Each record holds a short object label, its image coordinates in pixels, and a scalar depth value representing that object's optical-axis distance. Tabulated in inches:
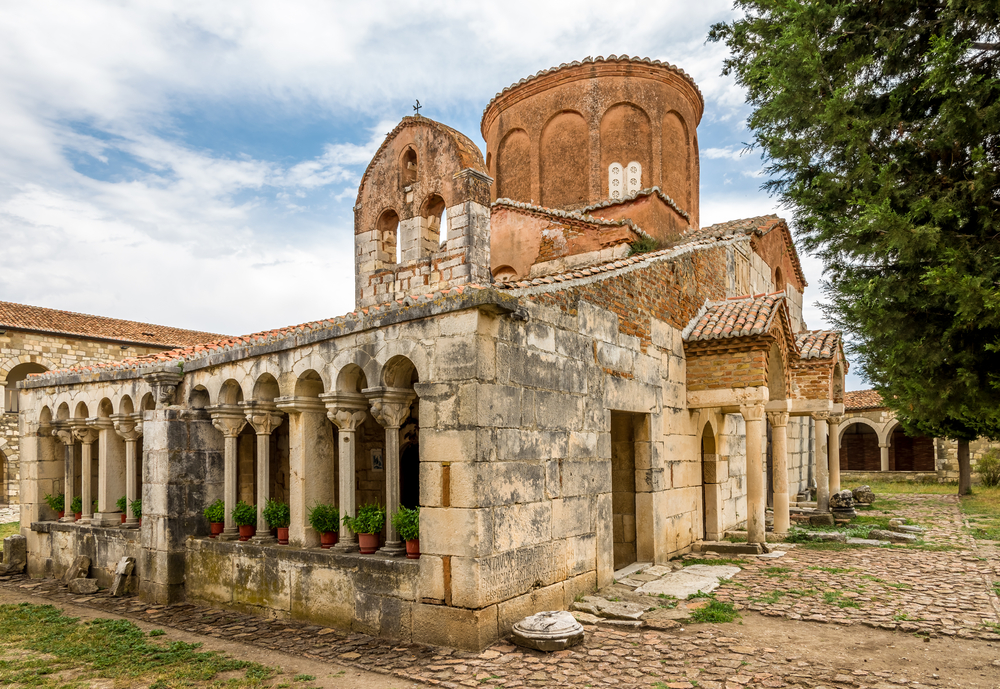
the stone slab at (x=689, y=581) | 292.4
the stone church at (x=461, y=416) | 230.2
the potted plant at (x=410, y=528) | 241.6
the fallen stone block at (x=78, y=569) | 369.1
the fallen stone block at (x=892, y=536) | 423.2
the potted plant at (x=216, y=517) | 328.8
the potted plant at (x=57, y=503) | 420.2
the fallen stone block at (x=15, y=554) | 417.1
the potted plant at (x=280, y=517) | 298.0
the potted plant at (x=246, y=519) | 314.3
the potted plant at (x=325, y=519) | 278.4
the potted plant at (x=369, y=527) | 258.5
